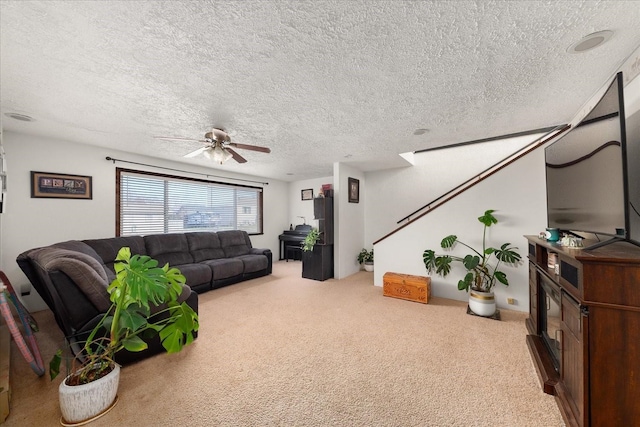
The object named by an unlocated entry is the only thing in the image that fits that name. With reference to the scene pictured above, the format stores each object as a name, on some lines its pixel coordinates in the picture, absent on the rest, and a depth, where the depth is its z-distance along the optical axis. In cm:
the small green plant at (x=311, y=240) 462
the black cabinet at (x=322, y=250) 452
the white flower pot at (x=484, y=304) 278
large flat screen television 123
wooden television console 109
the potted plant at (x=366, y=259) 514
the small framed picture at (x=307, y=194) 668
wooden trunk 328
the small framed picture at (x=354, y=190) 504
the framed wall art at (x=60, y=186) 311
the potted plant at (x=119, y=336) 139
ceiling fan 273
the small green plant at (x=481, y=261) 287
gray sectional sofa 177
